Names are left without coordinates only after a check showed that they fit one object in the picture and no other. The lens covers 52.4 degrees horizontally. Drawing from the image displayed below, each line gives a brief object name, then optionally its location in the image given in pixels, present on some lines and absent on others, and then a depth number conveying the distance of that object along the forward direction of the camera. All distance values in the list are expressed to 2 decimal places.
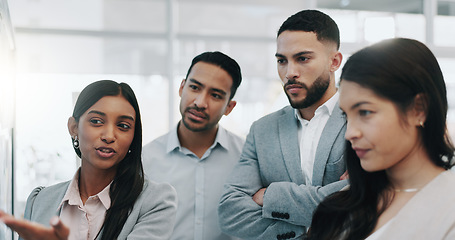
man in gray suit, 1.88
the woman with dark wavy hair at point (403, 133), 1.25
